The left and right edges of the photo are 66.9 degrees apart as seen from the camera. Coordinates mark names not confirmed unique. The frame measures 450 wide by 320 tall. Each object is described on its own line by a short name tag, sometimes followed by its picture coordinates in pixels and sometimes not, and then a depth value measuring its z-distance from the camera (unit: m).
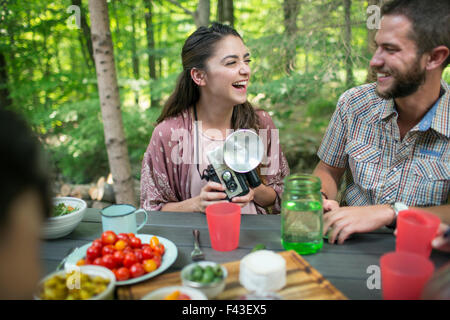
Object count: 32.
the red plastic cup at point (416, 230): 1.14
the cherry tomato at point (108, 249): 1.21
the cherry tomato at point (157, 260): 1.19
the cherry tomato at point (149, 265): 1.15
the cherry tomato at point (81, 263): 1.19
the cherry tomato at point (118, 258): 1.17
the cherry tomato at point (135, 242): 1.27
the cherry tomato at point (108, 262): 1.16
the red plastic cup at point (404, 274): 0.91
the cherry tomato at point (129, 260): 1.15
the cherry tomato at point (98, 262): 1.16
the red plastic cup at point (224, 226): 1.31
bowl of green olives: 0.99
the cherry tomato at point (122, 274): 1.10
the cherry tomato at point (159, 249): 1.26
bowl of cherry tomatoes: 1.13
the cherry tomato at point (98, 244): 1.24
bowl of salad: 1.42
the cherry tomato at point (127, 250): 1.21
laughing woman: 2.06
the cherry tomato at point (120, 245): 1.22
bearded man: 1.54
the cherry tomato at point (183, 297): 0.96
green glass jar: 1.29
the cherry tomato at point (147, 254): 1.21
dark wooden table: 1.15
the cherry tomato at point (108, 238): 1.25
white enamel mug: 1.37
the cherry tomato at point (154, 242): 1.29
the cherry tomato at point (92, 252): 1.22
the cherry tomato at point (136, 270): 1.12
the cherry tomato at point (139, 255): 1.20
